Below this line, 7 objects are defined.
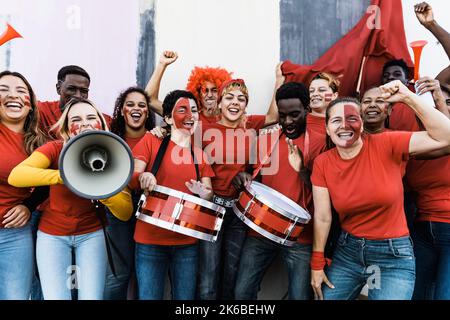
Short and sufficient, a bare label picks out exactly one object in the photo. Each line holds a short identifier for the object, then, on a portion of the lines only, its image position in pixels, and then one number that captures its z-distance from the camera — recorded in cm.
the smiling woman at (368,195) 271
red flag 420
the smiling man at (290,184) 315
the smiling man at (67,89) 380
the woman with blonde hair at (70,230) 293
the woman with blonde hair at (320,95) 361
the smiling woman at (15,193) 299
